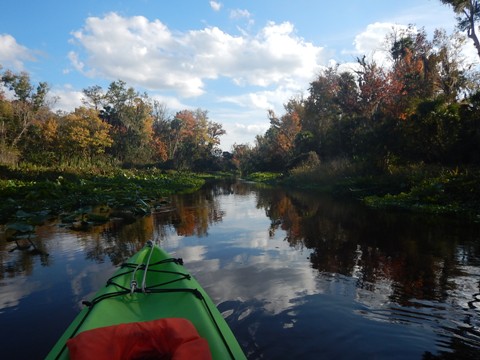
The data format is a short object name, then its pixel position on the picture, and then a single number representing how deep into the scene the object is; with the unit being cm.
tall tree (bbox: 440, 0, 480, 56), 2119
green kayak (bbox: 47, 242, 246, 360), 258
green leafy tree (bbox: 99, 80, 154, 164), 4456
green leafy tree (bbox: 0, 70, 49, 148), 3675
